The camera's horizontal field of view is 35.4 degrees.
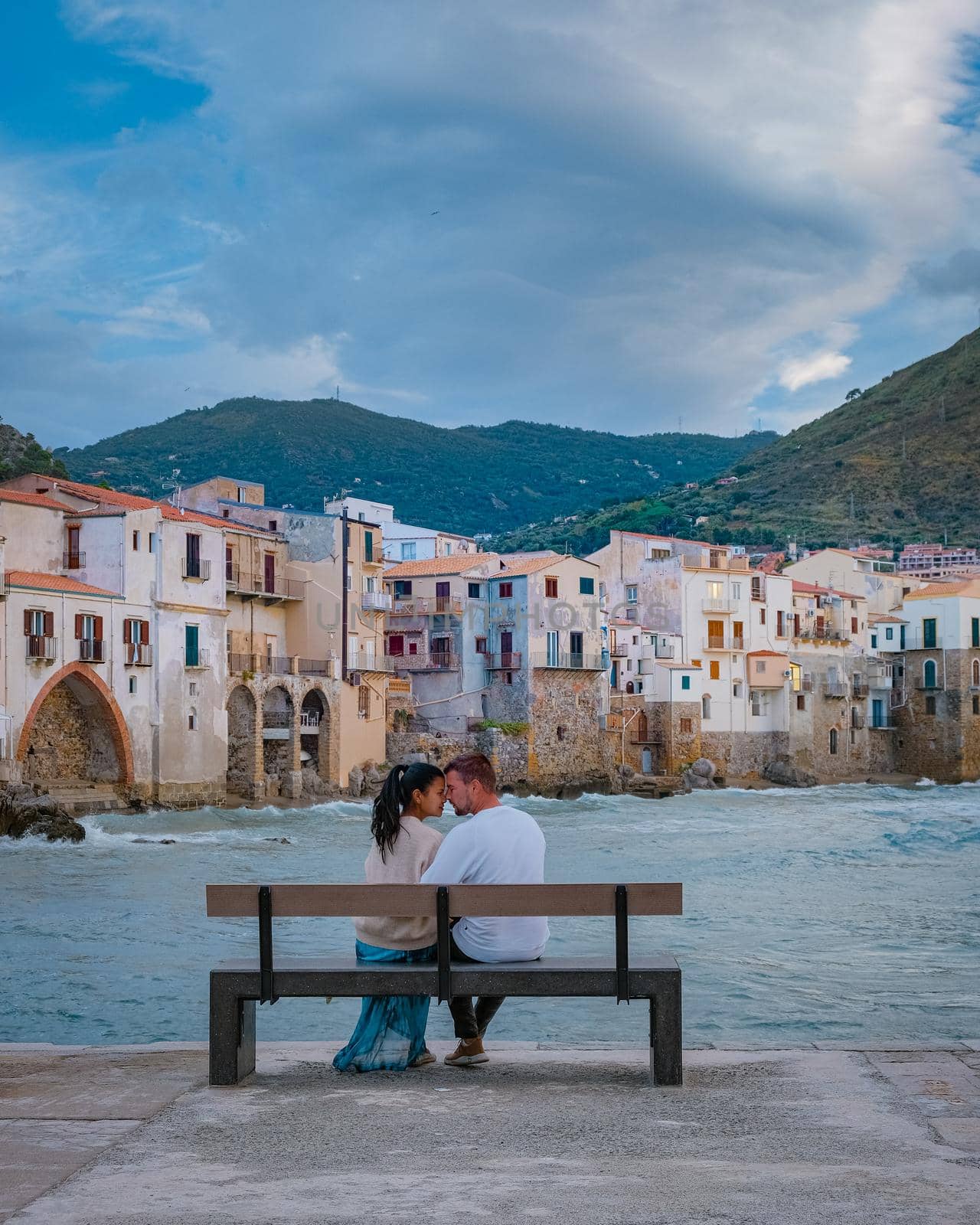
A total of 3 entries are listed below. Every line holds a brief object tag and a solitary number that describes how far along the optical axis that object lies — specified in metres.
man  7.45
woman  7.42
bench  7.09
